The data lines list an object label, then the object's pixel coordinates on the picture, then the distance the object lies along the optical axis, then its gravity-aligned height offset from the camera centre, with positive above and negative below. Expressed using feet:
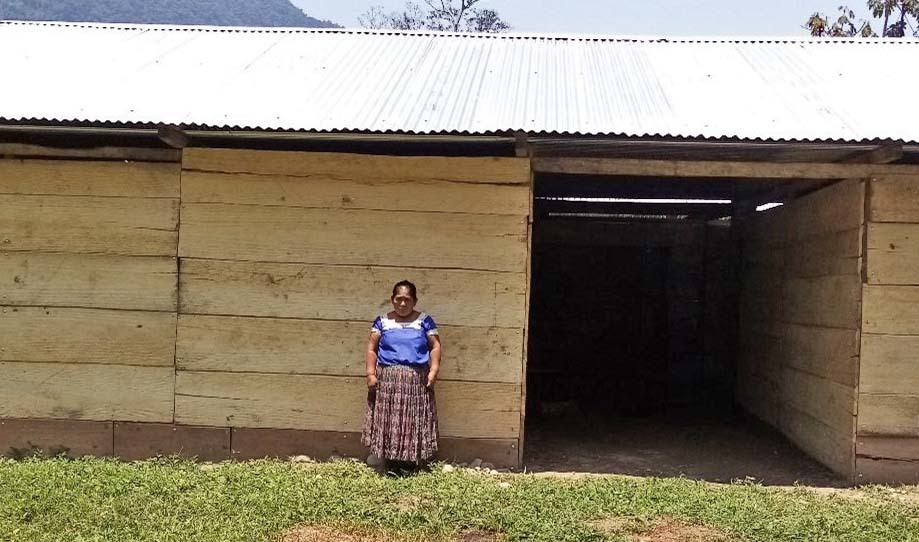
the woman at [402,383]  18.34 -2.47
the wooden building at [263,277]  19.45 -0.31
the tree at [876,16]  52.37 +16.57
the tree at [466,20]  82.48 +24.27
